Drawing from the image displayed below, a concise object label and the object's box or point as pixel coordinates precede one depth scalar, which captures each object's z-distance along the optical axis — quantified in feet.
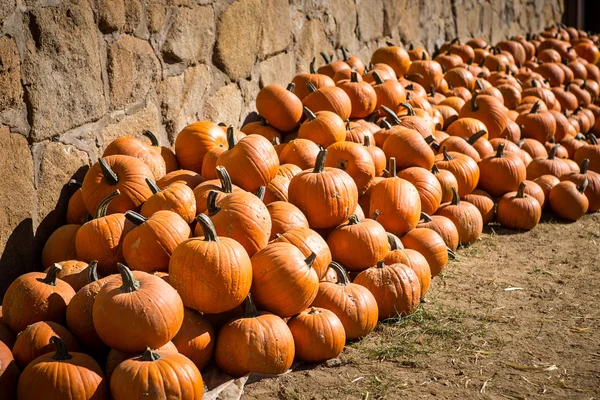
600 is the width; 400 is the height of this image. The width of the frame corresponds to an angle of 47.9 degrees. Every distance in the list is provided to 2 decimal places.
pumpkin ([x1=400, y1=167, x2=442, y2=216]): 16.26
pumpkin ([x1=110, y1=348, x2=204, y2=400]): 9.00
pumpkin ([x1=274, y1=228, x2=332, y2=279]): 12.09
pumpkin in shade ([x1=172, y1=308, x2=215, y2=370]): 10.32
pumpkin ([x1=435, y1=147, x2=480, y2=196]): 18.15
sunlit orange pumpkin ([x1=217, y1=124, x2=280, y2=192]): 13.48
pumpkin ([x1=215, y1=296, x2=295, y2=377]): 10.53
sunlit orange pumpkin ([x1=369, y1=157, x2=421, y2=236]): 14.78
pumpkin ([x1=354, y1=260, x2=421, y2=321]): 12.82
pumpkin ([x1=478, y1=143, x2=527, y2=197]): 19.06
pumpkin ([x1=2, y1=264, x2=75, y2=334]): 10.44
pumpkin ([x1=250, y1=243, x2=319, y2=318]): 11.05
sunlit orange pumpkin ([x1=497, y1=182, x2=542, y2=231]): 18.48
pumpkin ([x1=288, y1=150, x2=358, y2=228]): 13.33
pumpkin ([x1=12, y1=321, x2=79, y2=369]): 9.75
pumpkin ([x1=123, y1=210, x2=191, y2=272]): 11.31
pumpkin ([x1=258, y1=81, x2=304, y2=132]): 17.60
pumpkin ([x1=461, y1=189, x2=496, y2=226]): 18.48
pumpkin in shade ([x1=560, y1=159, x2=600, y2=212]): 19.99
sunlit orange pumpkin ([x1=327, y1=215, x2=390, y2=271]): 13.24
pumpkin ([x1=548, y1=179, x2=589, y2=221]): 19.31
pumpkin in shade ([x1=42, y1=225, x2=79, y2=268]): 12.21
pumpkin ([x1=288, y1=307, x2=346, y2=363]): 11.18
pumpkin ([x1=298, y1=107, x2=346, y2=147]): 16.63
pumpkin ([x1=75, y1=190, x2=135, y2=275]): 11.69
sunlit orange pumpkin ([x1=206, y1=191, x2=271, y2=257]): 11.55
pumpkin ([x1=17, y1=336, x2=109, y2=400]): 8.96
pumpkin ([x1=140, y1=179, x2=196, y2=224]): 12.25
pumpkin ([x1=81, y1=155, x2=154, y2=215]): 12.64
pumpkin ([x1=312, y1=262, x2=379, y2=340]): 11.91
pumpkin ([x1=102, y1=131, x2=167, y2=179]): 13.76
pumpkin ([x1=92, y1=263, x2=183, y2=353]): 9.53
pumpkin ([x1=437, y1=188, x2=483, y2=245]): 16.97
